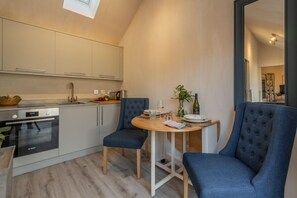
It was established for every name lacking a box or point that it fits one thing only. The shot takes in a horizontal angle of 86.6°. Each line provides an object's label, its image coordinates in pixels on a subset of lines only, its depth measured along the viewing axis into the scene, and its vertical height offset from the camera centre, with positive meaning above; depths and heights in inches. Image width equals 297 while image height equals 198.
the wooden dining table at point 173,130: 58.9 -13.1
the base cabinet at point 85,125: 95.7 -17.7
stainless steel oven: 78.2 -16.6
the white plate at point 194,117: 66.1 -7.7
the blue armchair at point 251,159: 38.0 -18.5
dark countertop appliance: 130.3 +4.0
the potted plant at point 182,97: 80.9 +1.1
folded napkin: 57.5 -9.6
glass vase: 81.3 -5.7
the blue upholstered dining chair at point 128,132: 77.4 -18.7
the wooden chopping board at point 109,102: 112.4 -2.4
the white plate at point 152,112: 79.5 -6.7
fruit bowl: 84.5 -0.9
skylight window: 101.5 +62.5
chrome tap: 115.1 +0.4
